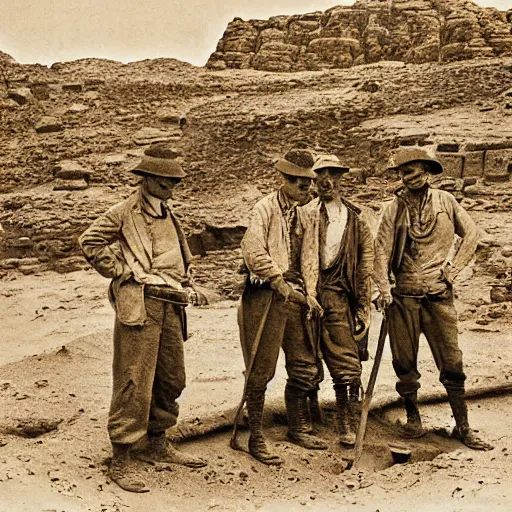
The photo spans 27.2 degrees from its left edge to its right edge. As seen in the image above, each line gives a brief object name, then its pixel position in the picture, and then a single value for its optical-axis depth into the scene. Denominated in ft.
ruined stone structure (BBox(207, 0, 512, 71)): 101.14
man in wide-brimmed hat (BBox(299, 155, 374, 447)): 24.52
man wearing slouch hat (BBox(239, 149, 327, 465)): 23.12
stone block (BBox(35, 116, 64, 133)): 79.77
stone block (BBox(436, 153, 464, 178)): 60.85
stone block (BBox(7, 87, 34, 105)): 83.68
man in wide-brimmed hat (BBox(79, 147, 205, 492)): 21.72
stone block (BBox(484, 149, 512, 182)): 59.93
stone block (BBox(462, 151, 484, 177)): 60.64
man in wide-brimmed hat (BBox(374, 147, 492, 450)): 24.52
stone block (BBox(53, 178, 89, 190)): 67.26
